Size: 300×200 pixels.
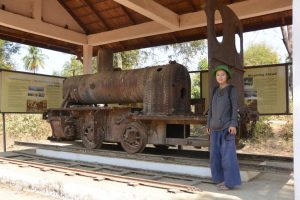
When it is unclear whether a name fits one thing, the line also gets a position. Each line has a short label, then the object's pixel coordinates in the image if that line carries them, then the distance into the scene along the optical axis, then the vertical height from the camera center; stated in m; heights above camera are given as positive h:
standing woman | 4.95 -0.35
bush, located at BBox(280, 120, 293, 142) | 14.97 -1.11
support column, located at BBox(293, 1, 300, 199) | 3.50 +0.09
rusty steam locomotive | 7.26 -0.03
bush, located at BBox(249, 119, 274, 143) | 14.94 -1.08
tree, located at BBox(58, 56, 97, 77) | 34.97 +4.54
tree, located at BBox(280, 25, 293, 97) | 18.08 +3.74
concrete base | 5.84 -1.09
